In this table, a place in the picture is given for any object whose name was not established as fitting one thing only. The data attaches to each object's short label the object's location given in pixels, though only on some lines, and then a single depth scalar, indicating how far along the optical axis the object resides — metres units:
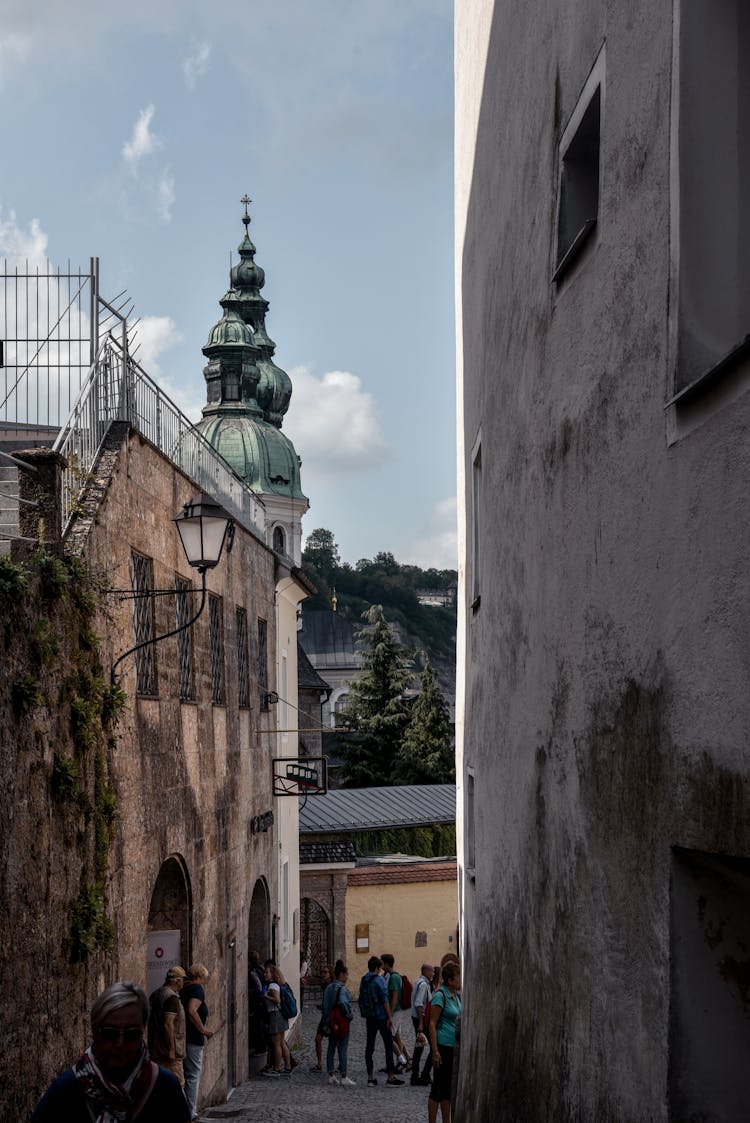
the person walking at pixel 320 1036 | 19.25
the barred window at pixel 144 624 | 13.03
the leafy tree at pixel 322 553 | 150.62
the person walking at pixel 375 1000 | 17.89
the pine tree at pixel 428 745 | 66.00
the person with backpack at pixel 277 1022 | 19.69
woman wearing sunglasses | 4.14
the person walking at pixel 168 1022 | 11.79
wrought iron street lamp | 12.46
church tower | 80.31
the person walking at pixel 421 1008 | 17.56
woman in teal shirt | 12.34
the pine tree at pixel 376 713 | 68.38
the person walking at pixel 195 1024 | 13.41
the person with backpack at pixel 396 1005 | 20.13
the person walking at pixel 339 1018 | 18.09
